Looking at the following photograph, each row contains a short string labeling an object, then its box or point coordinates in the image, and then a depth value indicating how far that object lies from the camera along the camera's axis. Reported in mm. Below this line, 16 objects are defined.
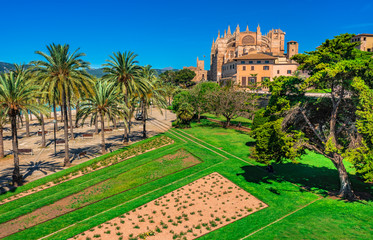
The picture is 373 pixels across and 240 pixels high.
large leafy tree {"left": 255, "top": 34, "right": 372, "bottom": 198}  15312
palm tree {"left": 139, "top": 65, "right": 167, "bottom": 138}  36247
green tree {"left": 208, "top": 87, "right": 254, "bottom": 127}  44625
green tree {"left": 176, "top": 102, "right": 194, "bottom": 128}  48138
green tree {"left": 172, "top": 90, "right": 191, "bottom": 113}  57816
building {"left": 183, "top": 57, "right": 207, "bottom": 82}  155000
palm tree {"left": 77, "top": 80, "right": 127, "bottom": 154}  30406
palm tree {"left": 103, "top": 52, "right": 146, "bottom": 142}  34000
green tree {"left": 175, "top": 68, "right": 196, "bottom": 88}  133000
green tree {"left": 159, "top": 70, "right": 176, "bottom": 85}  133038
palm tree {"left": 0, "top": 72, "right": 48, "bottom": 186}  22422
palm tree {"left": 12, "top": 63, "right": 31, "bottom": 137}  40188
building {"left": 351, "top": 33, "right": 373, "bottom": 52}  97700
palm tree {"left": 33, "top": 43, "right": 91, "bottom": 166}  27109
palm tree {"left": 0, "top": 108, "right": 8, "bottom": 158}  22134
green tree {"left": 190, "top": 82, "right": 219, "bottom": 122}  50769
